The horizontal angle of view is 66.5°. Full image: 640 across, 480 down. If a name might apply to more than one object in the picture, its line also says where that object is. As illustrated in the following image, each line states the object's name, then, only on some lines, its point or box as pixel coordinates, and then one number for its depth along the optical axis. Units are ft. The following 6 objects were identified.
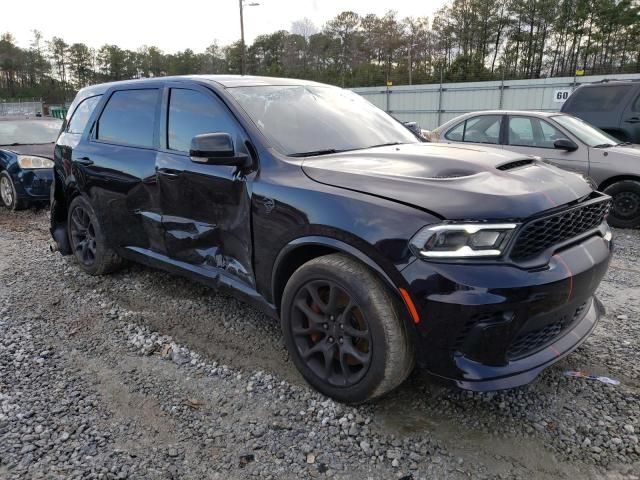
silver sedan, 21.09
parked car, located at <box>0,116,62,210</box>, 25.91
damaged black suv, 7.17
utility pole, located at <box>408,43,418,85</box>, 140.87
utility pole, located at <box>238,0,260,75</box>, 87.71
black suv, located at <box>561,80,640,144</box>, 25.34
